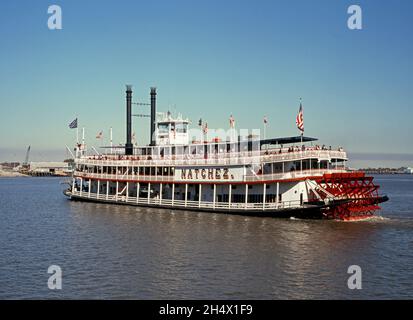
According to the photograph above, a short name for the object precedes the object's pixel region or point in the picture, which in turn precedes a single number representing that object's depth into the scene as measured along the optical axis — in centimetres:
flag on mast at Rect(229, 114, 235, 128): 4992
